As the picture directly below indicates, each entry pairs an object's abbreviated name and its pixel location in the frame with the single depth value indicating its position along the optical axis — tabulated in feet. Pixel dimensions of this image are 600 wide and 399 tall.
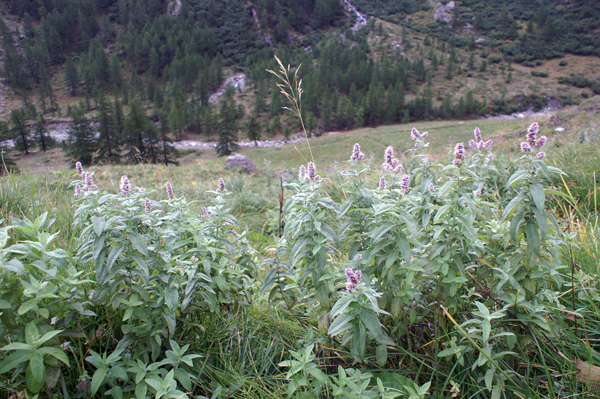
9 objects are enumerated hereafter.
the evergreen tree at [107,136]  81.51
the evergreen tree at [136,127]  78.48
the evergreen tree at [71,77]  236.22
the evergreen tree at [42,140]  119.38
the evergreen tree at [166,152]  86.66
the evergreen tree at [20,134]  111.24
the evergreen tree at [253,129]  141.79
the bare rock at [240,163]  36.22
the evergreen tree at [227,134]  115.65
